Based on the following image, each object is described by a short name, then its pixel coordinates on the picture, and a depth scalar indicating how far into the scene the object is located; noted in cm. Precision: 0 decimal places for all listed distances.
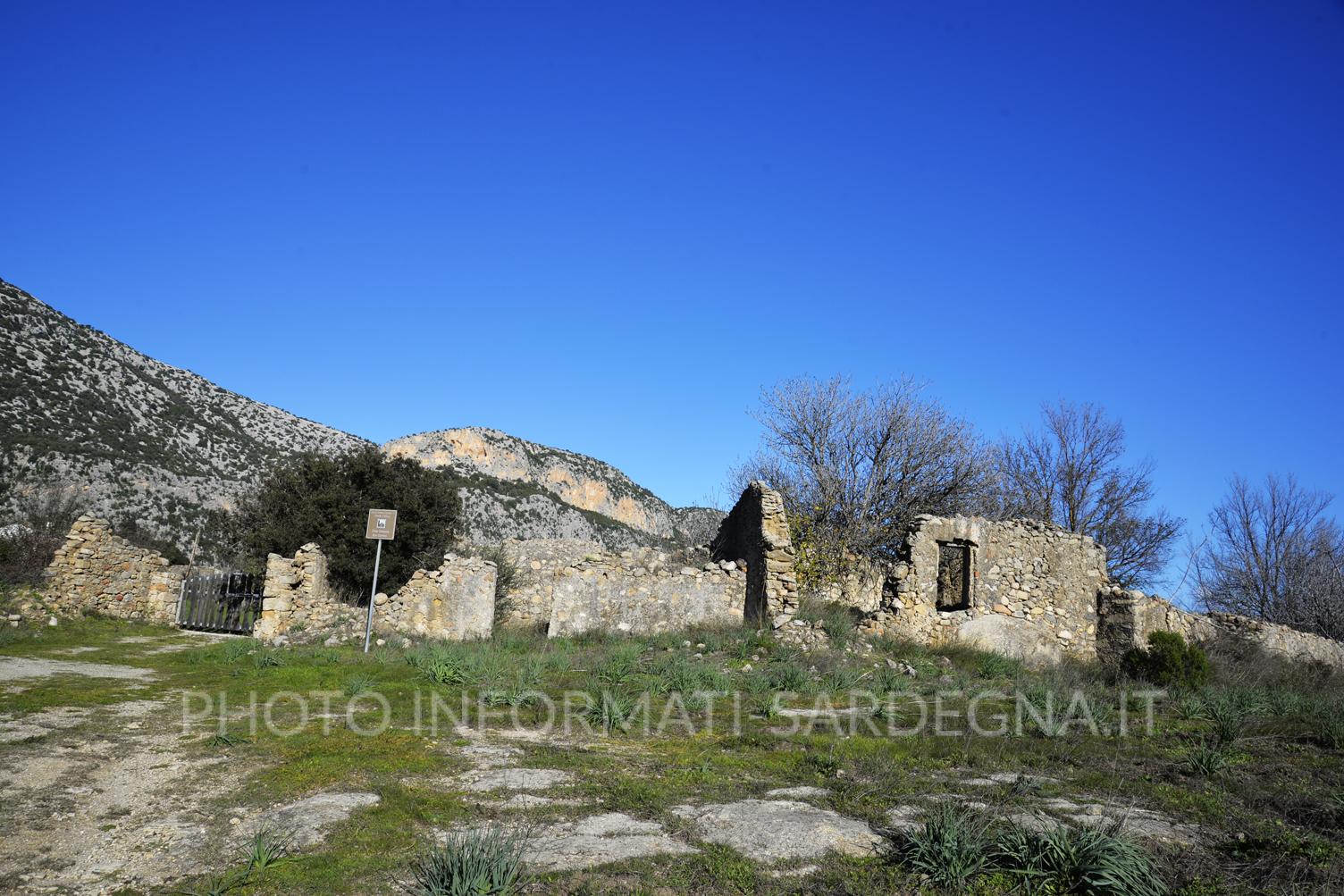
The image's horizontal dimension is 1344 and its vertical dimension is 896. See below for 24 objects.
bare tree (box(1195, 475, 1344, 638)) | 2278
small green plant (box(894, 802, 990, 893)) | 366
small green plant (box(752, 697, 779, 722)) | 761
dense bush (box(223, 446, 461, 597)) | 2347
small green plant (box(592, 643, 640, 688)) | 931
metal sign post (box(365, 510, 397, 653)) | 1309
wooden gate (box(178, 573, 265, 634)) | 1791
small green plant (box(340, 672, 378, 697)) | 819
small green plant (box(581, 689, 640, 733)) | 695
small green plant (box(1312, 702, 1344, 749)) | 663
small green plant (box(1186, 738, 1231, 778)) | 558
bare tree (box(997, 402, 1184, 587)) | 2719
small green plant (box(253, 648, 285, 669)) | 1008
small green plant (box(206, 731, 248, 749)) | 602
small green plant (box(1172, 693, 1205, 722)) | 800
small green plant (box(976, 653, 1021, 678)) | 1156
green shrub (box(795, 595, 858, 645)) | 1356
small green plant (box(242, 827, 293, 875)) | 368
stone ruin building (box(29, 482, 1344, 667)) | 1494
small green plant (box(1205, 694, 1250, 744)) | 666
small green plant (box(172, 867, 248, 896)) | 346
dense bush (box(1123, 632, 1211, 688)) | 1229
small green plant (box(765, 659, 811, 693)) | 929
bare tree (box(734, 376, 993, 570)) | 1981
